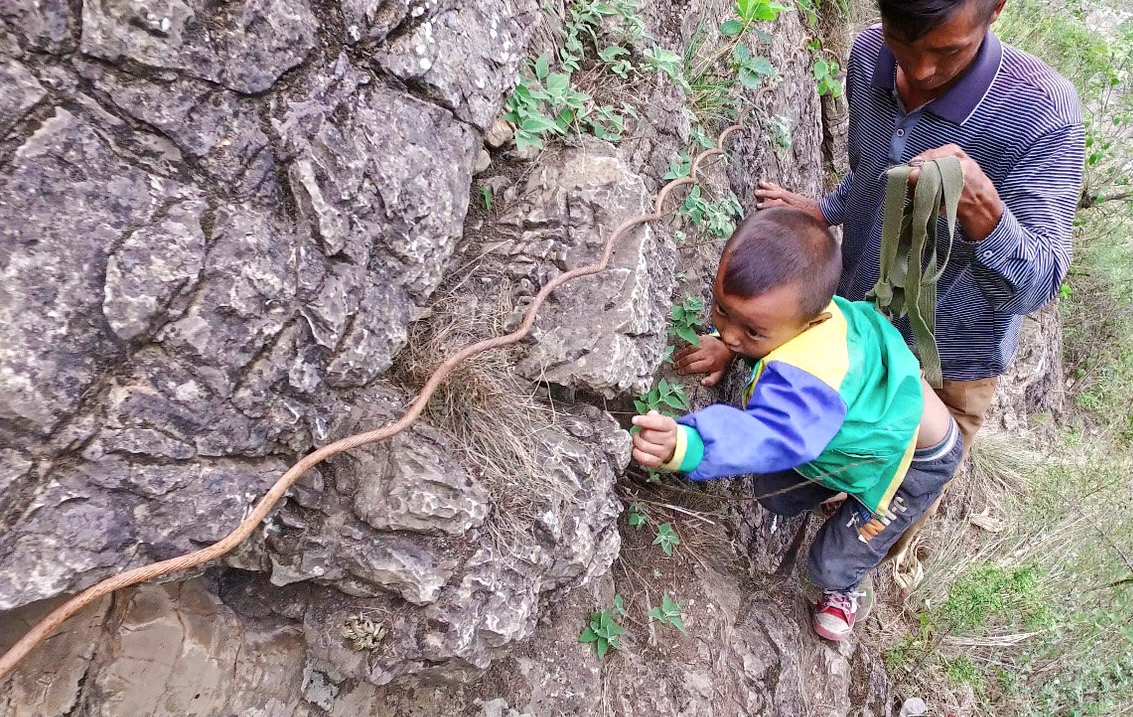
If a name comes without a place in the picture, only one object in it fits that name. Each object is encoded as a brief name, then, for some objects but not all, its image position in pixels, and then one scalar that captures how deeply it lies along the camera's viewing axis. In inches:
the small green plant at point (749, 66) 113.3
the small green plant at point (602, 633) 83.8
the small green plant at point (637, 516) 91.0
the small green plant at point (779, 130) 128.3
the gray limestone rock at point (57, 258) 41.8
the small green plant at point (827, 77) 142.7
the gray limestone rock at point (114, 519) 44.3
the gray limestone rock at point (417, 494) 62.7
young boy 70.7
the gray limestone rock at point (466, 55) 65.5
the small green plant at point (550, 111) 82.3
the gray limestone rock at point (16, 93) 41.7
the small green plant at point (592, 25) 92.0
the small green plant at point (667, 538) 92.9
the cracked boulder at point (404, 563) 62.1
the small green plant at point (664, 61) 98.0
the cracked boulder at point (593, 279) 78.7
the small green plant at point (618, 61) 95.3
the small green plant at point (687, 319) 94.8
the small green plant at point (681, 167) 99.0
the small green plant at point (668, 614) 91.0
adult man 69.1
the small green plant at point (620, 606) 87.4
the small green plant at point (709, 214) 101.6
